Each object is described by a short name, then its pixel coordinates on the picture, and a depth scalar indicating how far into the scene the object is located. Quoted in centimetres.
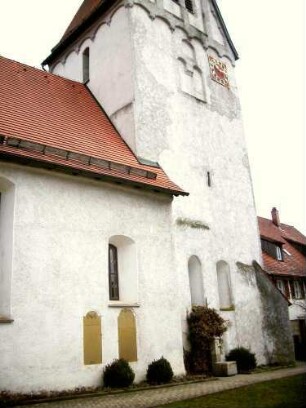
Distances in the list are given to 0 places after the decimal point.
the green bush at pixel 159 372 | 1083
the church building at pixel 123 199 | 971
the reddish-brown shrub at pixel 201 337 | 1271
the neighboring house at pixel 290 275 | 2428
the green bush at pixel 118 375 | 998
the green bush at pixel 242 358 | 1401
